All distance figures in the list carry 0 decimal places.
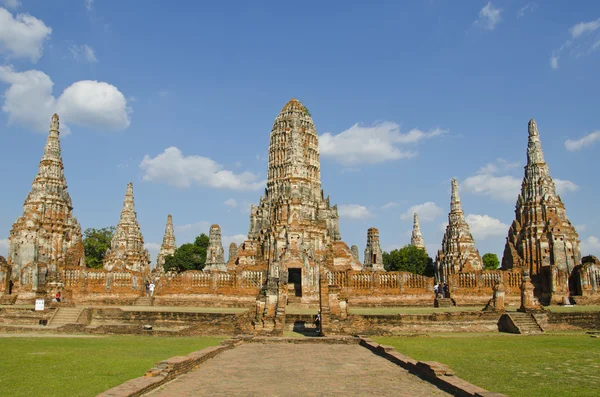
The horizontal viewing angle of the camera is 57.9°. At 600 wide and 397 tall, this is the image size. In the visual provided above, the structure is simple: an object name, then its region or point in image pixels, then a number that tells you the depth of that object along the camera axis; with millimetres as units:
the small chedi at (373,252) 51306
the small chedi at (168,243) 70312
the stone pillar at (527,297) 24562
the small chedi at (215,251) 46803
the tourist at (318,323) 21188
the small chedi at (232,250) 55381
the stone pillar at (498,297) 25156
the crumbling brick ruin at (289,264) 31266
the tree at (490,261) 71175
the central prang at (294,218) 31250
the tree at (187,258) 67625
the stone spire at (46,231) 34959
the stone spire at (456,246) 49281
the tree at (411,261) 67062
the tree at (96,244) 63275
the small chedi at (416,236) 77125
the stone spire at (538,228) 40000
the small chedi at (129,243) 42281
